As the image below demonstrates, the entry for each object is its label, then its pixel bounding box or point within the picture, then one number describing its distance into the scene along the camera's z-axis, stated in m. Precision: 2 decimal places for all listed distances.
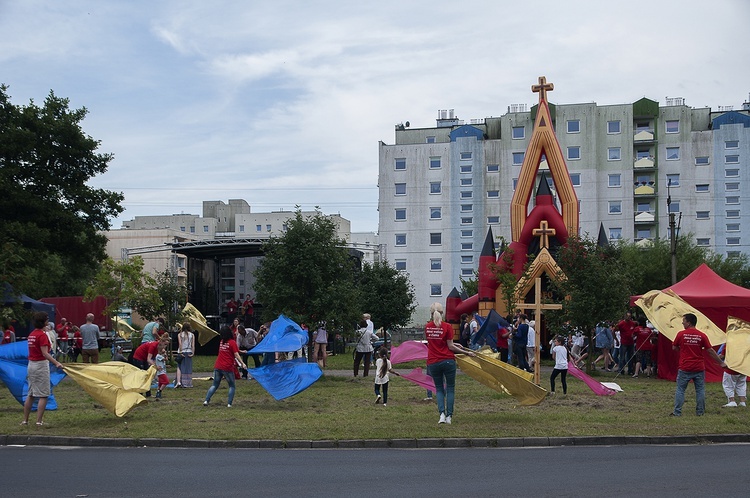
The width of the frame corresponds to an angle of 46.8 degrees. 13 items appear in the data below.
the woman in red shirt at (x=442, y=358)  13.77
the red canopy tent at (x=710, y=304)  23.70
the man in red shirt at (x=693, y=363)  15.16
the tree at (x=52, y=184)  37.84
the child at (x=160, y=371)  18.69
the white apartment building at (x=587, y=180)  78.94
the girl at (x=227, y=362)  16.75
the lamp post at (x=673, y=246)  39.62
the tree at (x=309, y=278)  24.20
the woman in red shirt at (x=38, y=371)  13.89
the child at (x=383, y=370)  16.92
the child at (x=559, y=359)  18.42
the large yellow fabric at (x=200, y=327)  29.77
